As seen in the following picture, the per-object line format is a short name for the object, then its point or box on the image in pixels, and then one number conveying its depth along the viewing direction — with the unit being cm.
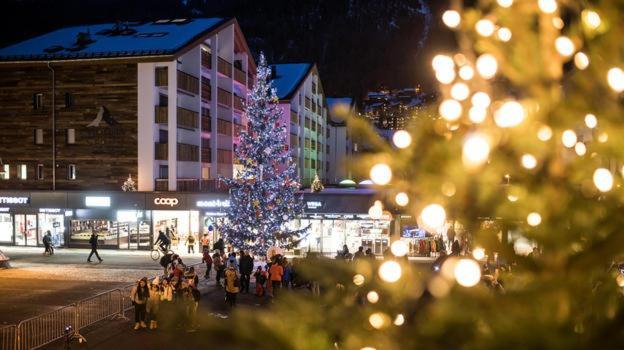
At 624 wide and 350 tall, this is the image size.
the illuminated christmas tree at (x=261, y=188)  3080
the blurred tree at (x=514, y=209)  257
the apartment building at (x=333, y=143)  7906
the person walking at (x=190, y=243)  3381
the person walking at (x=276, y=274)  2169
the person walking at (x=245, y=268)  2328
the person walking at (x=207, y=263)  2584
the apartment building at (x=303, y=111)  5638
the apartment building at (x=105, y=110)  3619
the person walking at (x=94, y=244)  3058
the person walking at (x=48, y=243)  3325
